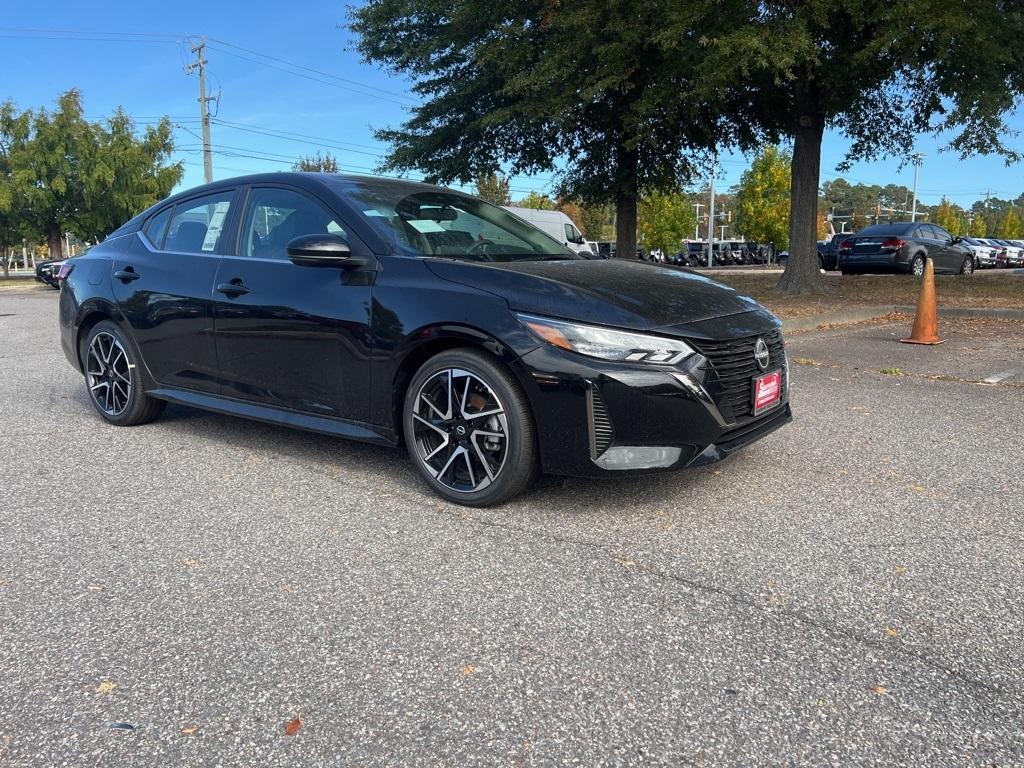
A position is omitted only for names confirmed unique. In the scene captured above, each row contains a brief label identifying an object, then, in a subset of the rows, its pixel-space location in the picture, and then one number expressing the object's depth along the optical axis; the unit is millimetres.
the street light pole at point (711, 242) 54381
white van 25473
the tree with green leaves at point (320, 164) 54188
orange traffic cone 9547
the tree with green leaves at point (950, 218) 99375
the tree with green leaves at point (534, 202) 71438
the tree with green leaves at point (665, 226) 62406
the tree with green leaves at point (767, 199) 57312
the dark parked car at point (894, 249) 21516
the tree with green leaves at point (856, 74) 12266
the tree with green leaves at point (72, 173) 38906
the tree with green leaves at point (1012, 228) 100875
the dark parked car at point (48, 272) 28516
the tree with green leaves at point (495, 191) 55812
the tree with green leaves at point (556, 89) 14172
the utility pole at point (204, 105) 34469
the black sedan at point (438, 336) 3439
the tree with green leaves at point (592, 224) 74375
